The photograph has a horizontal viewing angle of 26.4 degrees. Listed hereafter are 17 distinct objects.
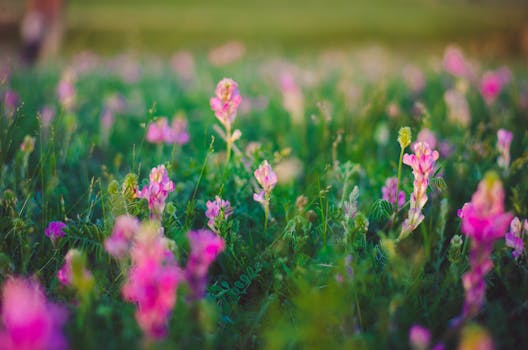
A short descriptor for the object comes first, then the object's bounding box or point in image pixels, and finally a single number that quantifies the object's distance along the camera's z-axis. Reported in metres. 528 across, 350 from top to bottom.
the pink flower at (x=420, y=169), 0.87
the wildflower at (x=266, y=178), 0.91
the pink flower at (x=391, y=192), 0.96
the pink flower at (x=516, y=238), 0.89
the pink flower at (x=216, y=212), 0.90
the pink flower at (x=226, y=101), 0.94
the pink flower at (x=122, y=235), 0.82
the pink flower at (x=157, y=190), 0.88
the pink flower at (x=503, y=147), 0.99
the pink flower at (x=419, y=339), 0.78
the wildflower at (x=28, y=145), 0.96
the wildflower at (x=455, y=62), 1.40
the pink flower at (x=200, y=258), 0.80
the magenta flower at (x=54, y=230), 0.89
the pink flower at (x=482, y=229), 0.78
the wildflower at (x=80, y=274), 0.79
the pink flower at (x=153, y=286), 0.76
